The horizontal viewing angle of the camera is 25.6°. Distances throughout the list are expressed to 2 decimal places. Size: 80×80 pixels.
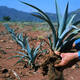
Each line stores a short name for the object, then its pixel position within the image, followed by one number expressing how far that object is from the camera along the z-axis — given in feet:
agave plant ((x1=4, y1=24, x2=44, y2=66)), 8.81
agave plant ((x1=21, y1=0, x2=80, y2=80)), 5.30
